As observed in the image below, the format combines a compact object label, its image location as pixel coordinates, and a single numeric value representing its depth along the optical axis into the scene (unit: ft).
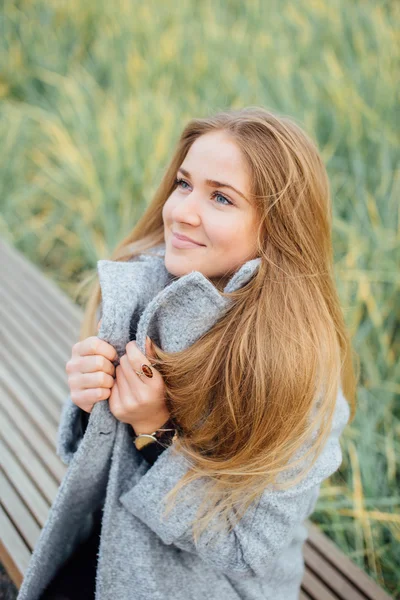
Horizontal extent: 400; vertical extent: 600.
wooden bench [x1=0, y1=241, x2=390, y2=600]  4.52
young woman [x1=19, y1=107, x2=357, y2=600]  3.17
